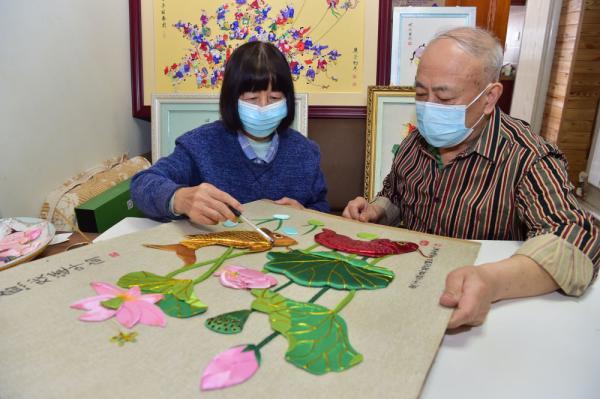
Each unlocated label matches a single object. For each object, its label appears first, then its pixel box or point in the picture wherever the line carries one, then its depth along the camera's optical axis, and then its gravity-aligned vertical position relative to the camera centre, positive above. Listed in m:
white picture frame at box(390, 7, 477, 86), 1.93 +0.20
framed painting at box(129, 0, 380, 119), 1.94 +0.11
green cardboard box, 1.44 -0.45
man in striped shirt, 0.84 -0.22
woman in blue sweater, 1.27 -0.22
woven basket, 1.49 -0.41
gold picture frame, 1.93 -0.20
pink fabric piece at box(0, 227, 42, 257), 1.03 -0.40
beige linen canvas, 0.50 -0.32
